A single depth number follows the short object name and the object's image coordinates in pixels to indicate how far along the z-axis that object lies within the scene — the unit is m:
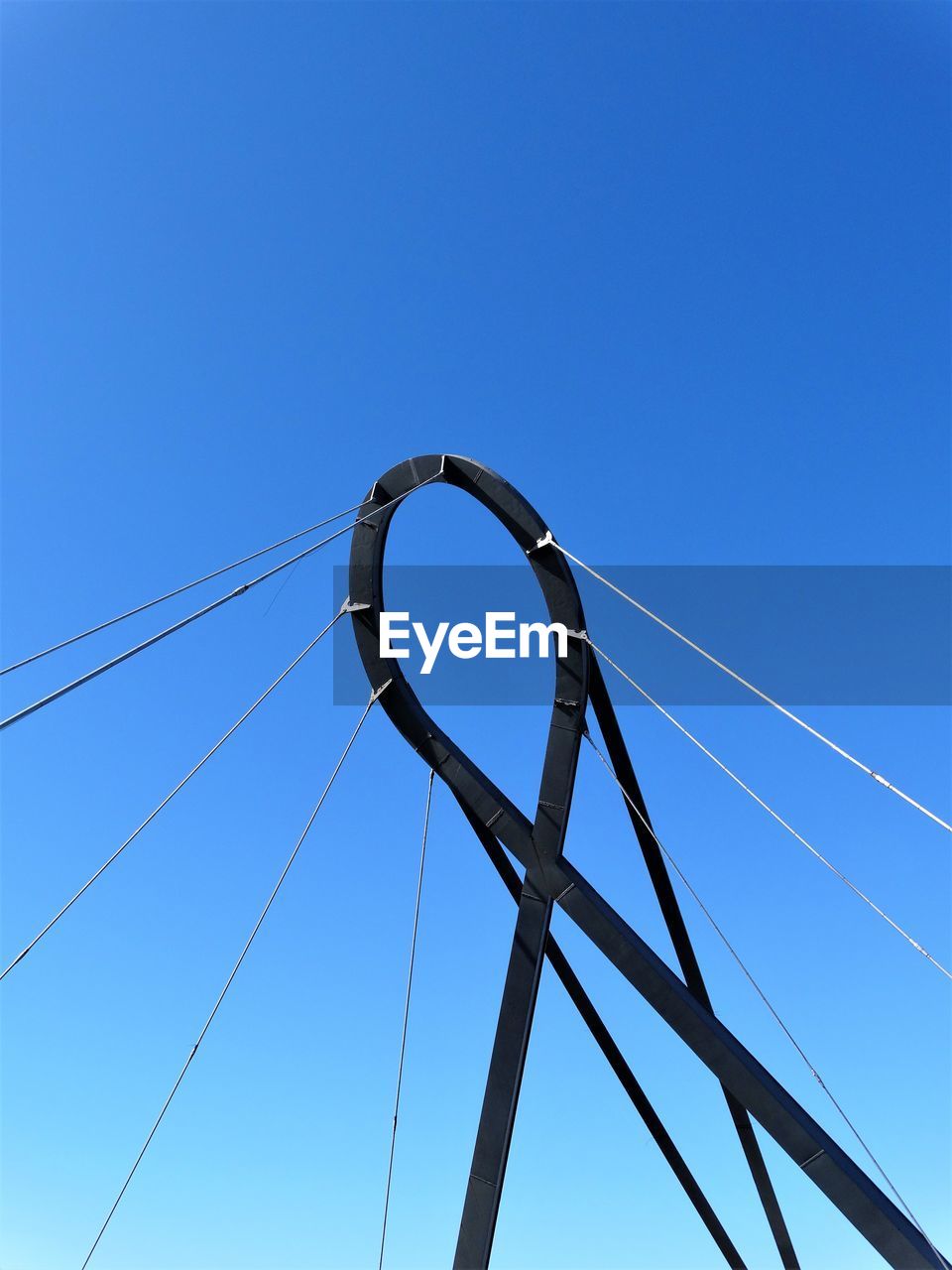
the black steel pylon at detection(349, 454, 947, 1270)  11.40
